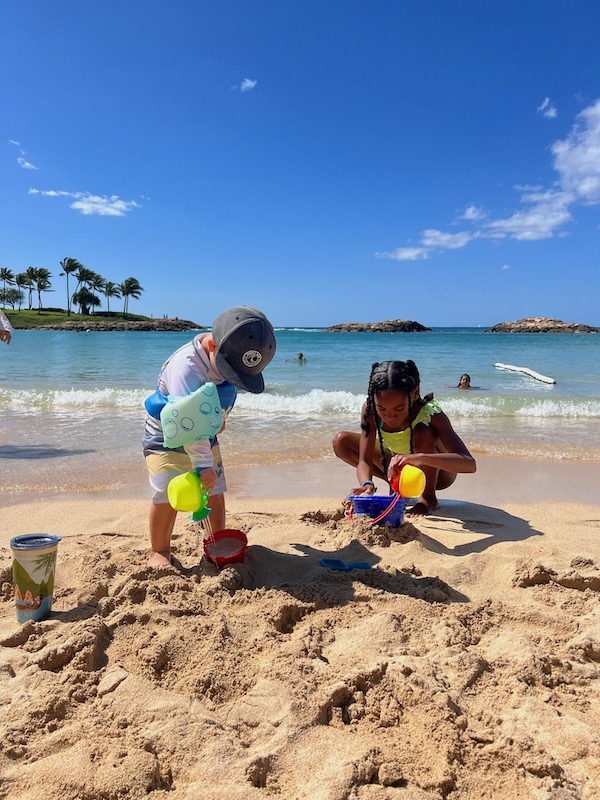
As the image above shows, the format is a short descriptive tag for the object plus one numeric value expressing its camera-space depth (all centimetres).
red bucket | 265
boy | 243
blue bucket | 323
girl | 340
